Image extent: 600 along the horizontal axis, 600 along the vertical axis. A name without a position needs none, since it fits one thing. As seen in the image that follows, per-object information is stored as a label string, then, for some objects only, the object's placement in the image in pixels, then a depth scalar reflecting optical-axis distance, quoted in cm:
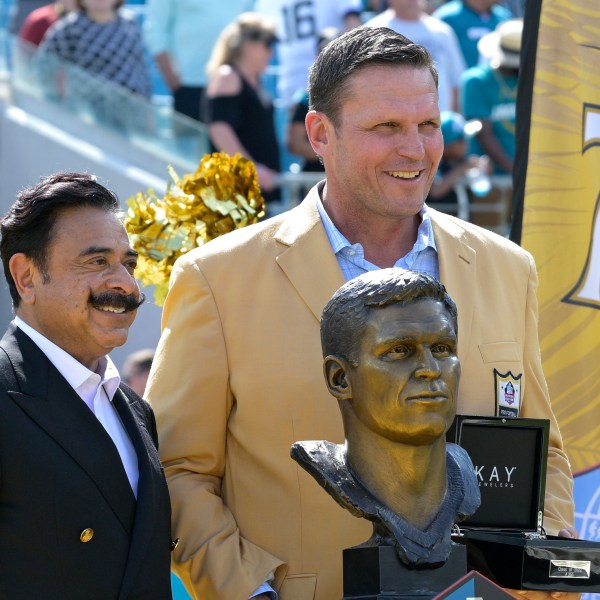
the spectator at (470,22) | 1521
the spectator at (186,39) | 1481
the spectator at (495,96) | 1327
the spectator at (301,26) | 1436
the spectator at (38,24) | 1509
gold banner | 739
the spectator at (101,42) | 1431
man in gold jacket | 576
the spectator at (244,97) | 1304
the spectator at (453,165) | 1342
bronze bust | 463
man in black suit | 503
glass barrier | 1424
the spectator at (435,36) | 1377
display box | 545
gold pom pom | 735
